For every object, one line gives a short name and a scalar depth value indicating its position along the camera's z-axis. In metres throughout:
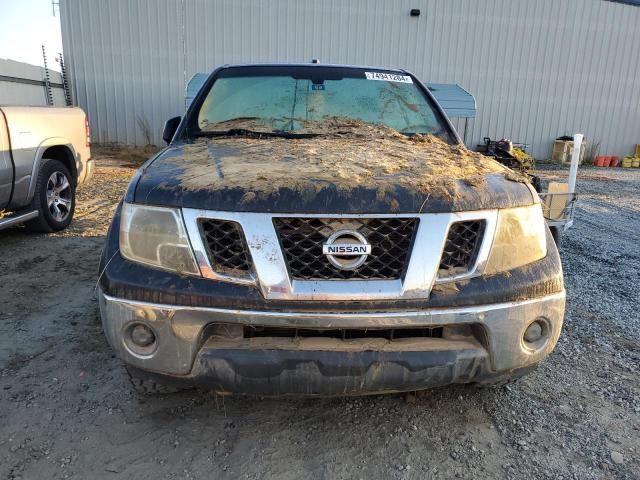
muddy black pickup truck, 1.85
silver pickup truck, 4.59
